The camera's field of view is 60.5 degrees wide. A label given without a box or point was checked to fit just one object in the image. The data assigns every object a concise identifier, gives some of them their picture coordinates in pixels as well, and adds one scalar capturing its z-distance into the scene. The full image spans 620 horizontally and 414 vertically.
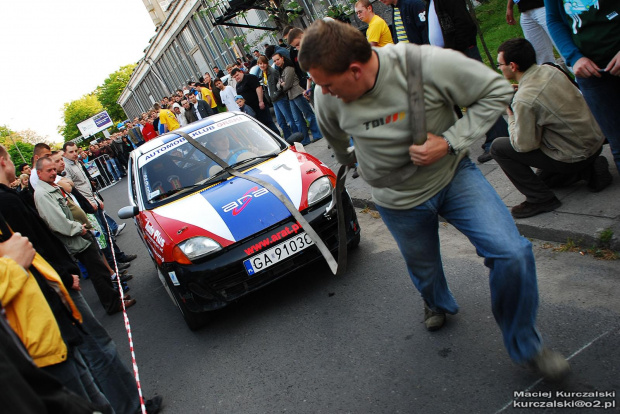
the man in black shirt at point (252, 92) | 12.05
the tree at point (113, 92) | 105.31
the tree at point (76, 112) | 116.88
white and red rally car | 4.50
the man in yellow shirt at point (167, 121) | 15.78
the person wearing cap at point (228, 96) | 13.39
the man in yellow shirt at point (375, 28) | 7.00
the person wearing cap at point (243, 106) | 11.97
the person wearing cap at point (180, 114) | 16.53
